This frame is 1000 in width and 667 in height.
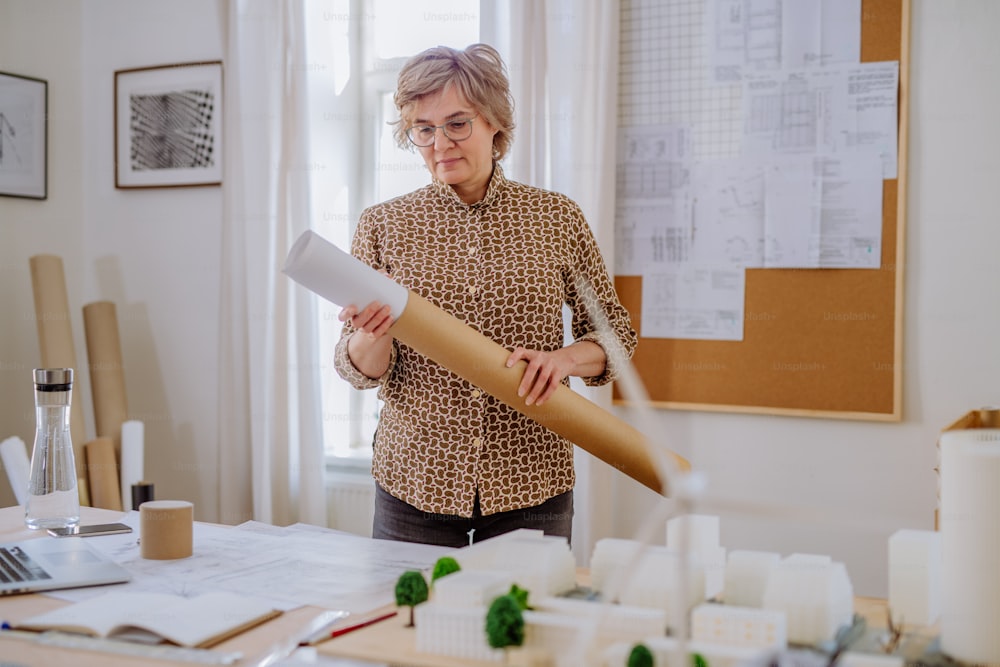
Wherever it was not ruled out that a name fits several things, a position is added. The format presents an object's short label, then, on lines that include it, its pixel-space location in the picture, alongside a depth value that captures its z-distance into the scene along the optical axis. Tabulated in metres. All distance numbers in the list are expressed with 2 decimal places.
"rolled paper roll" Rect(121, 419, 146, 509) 3.57
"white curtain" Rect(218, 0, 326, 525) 3.56
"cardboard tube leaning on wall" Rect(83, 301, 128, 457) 3.71
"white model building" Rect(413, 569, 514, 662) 1.21
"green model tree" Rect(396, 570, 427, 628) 1.37
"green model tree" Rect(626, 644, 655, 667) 1.12
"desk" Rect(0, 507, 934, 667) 1.24
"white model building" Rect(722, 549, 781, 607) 1.33
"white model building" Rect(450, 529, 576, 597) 1.34
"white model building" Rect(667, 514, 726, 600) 1.38
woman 2.02
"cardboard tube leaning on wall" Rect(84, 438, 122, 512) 3.46
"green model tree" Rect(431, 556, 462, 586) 1.39
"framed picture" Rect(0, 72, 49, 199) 3.74
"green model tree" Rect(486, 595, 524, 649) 1.18
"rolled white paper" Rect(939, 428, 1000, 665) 1.12
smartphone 1.96
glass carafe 1.96
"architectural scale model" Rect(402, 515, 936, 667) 1.16
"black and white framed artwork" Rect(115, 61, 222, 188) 3.86
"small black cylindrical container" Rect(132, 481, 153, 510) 2.93
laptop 1.59
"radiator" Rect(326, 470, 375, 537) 3.60
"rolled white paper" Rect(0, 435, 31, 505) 3.23
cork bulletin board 2.77
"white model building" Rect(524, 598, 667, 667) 1.19
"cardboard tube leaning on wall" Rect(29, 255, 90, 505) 3.60
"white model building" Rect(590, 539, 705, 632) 1.26
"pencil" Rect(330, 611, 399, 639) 1.34
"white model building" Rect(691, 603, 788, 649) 1.15
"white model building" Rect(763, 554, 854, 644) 1.21
